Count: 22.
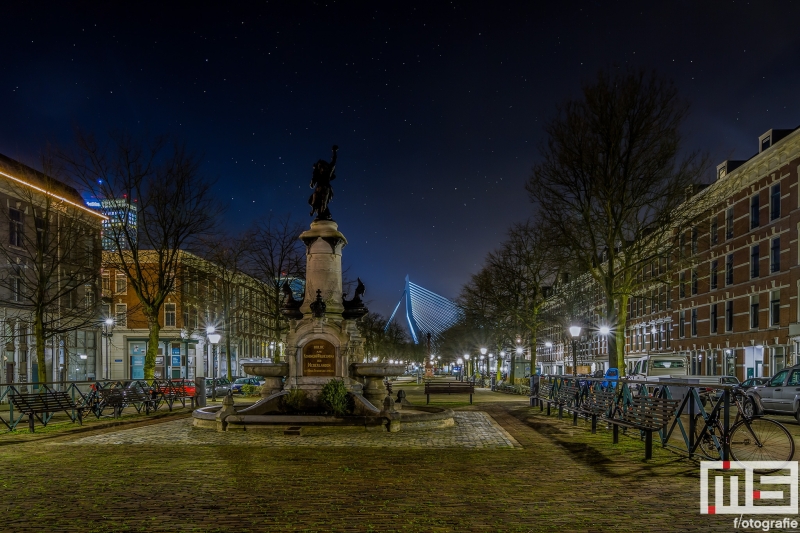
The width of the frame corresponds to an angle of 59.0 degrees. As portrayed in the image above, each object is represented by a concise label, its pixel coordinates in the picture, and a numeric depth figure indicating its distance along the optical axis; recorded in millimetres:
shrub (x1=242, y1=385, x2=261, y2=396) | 37719
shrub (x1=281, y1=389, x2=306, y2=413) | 17984
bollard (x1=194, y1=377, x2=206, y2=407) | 26594
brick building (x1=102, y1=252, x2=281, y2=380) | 63156
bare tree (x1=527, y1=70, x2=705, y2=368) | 26969
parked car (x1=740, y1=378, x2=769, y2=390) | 27209
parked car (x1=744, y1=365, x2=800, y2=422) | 21828
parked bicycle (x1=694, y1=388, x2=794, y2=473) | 10562
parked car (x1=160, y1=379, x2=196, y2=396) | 28156
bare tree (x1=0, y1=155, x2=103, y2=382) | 26125
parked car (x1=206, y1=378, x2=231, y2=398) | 38781
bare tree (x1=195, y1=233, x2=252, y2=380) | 43344
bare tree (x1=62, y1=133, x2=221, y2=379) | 29109
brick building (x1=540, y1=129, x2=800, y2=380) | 36188
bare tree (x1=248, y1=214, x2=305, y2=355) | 42562
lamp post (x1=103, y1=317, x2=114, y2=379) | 49562
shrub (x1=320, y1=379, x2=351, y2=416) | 17359
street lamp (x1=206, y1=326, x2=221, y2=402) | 30672
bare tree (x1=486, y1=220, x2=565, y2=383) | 45812
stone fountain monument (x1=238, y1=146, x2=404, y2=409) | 19406
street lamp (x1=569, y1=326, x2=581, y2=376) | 27973
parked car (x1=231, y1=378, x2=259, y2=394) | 39947
